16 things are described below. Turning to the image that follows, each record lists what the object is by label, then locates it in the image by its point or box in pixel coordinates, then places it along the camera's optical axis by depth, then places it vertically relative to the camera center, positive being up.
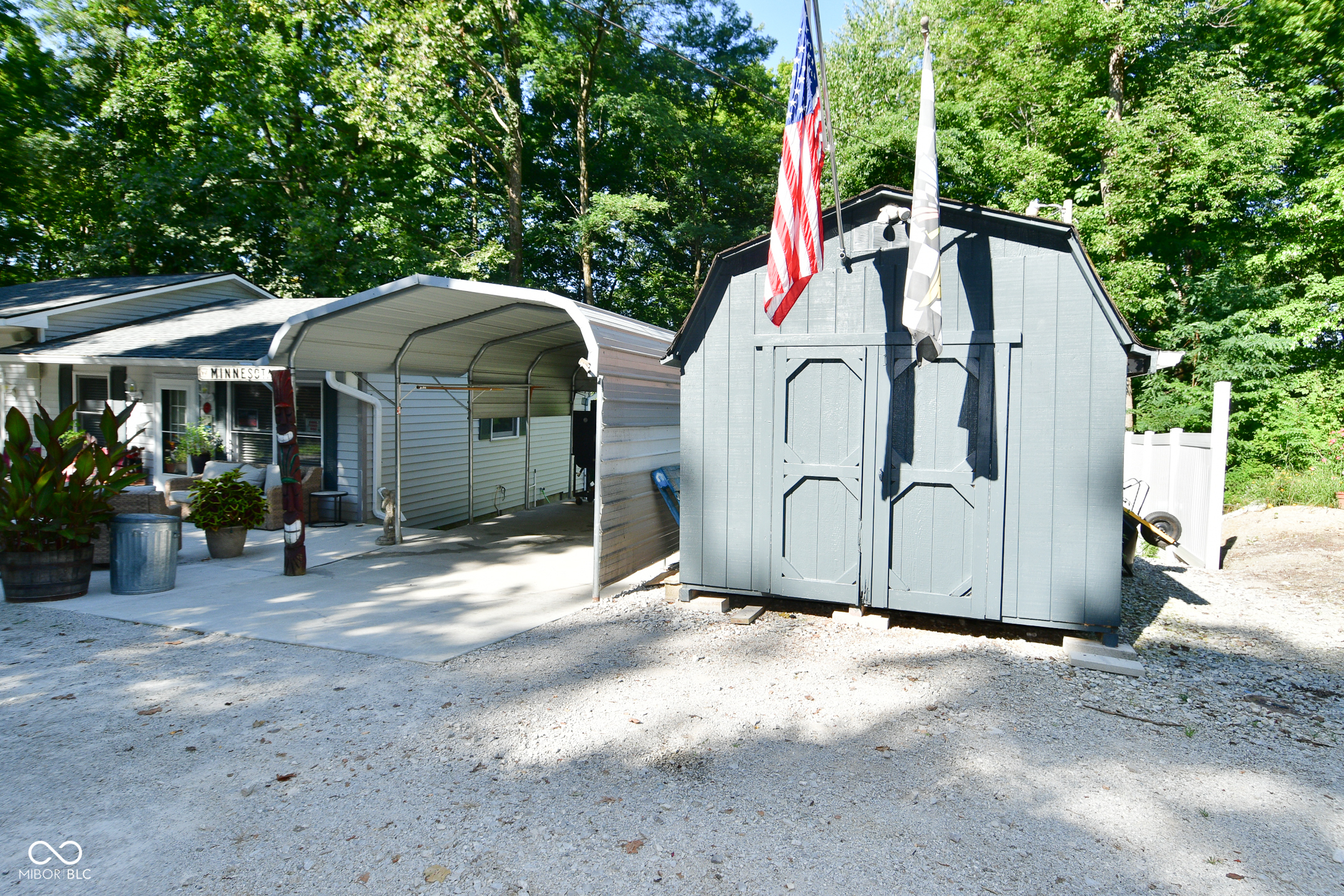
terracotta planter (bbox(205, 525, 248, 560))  8.55 -1.37
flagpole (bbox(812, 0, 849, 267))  4.68 +2.11
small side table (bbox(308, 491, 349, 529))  10.79 -1.32
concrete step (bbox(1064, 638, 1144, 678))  5.09 -1.58
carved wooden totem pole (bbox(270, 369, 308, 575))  7.68 -0.57
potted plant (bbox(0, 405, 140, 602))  6.43 -0.76
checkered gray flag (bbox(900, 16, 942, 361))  5.02 +0.99
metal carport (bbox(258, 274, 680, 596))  6.95 +0.71
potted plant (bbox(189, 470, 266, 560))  8.48 -1.03
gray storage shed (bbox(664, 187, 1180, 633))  5.32 -0.08
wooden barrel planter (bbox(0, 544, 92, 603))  6.57 -1.35
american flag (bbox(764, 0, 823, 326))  5.02 +1.46
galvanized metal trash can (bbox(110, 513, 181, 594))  6.96 -1.22
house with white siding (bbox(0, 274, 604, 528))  10.85 +0.31
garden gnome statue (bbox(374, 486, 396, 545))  9.61 -1.24
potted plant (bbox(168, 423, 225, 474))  11.52 -0.41
